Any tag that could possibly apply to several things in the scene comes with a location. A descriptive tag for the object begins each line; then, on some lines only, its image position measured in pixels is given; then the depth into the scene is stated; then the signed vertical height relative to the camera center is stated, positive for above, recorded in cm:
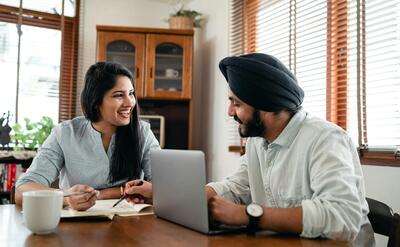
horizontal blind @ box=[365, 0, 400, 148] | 183 +32
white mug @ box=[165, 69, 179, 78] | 354 +55
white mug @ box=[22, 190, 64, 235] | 92 -19
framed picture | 345 +8
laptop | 97 -15
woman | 164 -5
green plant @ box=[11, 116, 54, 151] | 331 -2
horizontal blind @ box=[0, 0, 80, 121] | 373 +72
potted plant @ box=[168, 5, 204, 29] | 360 +106
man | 96 -9
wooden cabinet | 346 +68
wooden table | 88 -25
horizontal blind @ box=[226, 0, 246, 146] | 311 +81
